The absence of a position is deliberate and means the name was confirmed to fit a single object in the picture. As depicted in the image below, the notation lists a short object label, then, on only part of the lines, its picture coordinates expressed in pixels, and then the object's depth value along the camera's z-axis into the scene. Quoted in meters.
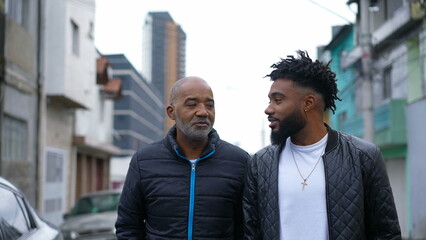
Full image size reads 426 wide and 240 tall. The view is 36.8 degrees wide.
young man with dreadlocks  3.15
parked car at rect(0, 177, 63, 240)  4.51
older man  3.54
